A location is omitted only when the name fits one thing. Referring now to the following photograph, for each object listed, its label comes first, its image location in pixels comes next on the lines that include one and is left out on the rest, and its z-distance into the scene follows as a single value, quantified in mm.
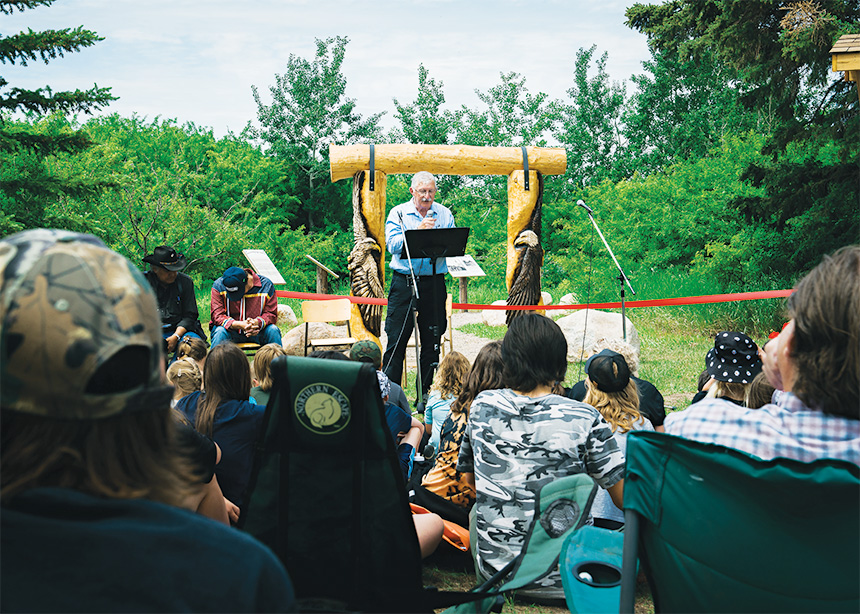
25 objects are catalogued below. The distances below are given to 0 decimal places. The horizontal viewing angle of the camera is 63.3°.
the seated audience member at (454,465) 2973
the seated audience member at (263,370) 3889
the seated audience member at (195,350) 4692
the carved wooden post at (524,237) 8125
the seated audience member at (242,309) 6304
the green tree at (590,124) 25125
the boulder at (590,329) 9320
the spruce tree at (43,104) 8156
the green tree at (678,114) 22938
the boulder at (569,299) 15992
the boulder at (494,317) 13555
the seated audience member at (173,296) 6129
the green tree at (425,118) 23641
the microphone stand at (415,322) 5750
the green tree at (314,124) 23750
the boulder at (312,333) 9633
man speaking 6230
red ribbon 7065
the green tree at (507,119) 23234
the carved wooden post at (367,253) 7715
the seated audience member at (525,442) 2279
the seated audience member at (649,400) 3400
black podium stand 5559
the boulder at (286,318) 14453
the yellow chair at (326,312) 8109
